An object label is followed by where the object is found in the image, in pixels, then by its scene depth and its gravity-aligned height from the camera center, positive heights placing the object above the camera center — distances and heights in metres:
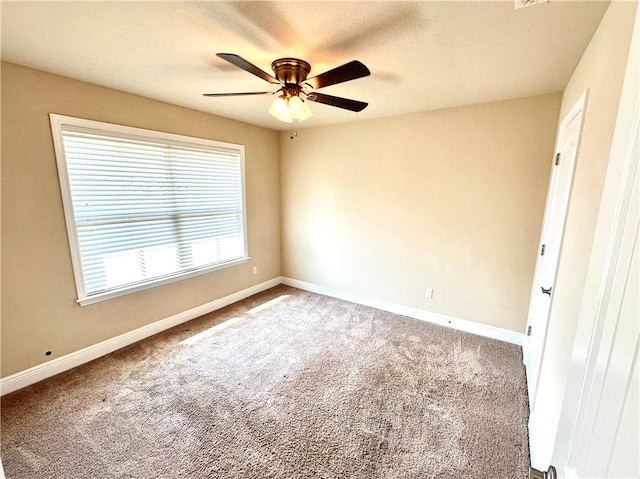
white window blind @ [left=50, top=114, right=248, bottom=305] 2.35 -0.14
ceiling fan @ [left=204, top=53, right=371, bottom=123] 1.69 +0.66
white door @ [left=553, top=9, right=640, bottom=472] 0.45 -0.26
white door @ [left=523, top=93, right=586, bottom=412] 1.78 -0.33
